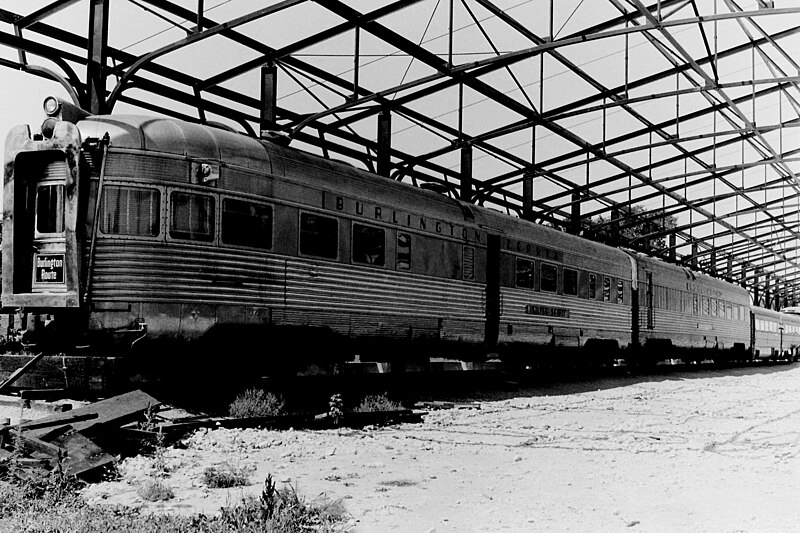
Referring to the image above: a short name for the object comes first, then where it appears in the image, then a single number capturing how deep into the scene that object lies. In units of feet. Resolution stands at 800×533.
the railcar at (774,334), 126.62
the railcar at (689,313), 80.74
